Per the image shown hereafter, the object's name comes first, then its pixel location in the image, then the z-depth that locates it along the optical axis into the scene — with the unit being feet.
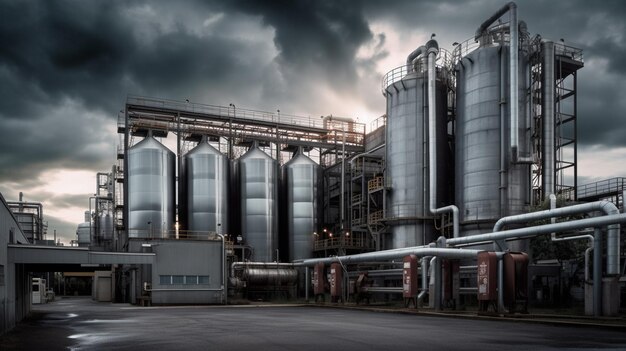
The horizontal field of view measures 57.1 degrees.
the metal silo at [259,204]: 171.53
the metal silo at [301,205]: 177.47
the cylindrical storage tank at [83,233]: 291.26
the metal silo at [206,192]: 166.61
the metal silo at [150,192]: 159.43
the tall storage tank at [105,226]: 259.04
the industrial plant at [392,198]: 106.83
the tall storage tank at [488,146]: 127.34
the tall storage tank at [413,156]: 143.02
